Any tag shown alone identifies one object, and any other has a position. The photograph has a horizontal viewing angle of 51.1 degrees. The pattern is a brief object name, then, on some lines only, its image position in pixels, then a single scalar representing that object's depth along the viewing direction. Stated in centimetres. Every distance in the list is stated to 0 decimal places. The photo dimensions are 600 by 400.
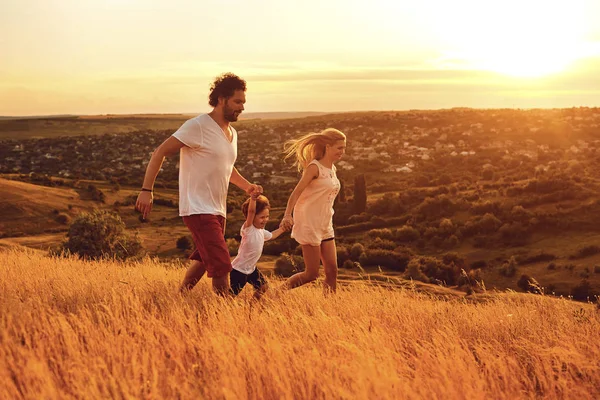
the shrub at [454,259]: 2792
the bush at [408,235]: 3506
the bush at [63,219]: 4178
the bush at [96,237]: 2352
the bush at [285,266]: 2204
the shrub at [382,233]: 3550
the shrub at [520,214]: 3447
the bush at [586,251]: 2728
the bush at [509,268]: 2594
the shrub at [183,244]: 3316
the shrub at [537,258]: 2794
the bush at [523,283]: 2350
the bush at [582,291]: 2180
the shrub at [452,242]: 3288
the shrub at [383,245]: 3209
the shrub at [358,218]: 4134
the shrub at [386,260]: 2737
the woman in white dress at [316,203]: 646
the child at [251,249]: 596
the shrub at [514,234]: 3191
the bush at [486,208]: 3749
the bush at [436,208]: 3972
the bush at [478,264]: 2839
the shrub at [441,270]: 2431
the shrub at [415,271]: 2257
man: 530
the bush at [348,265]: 2680
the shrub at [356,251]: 2881
